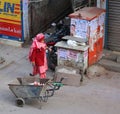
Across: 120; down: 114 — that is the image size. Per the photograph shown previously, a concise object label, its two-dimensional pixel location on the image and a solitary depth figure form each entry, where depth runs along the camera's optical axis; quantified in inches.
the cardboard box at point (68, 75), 494.3
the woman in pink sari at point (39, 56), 478.0
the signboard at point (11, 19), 599.5
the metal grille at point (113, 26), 553.9
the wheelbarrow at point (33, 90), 432.5
